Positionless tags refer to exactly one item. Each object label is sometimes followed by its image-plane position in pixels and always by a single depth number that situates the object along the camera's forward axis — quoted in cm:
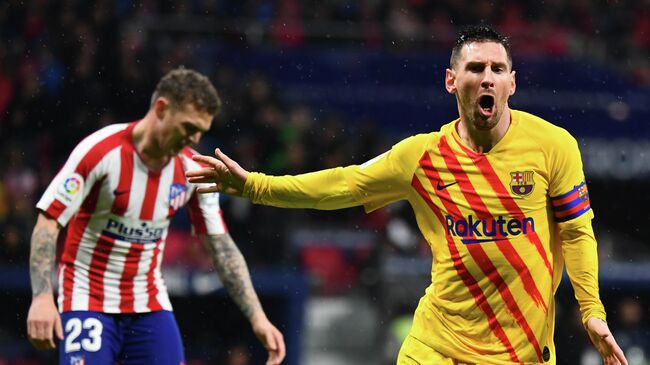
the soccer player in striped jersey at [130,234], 1066
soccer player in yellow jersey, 857
